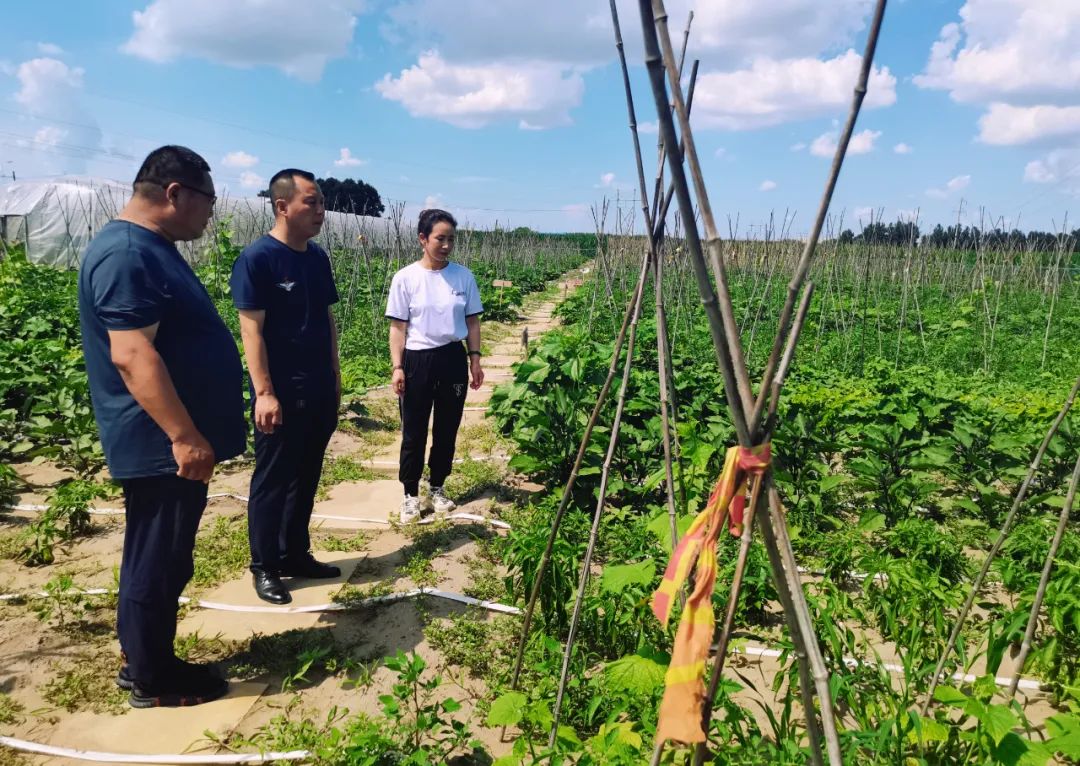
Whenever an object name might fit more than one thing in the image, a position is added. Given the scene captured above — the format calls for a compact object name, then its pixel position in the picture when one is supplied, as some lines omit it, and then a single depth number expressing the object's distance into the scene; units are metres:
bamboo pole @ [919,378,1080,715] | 1.95
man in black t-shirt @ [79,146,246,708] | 2.12
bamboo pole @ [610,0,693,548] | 1.74
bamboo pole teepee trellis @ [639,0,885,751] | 1.01
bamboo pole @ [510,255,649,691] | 1.95
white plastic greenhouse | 16.44
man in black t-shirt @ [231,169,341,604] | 2.87
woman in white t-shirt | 3.82
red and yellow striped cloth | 1.21
